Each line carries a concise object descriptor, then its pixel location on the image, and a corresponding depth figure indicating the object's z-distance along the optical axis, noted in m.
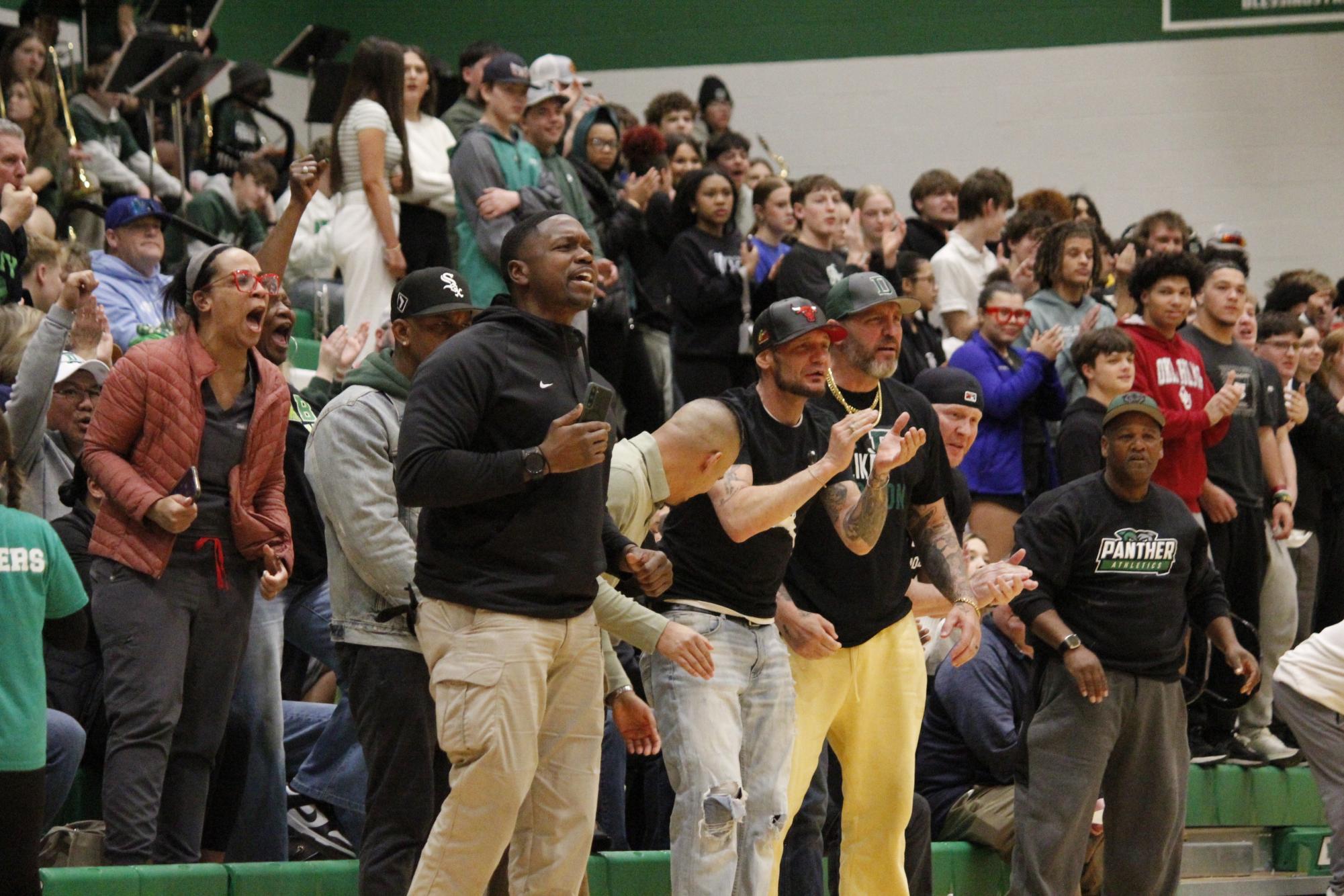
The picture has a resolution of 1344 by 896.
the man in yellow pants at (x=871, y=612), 9.48
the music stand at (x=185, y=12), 20.86
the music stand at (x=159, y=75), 18.02
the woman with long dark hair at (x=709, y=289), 16.17
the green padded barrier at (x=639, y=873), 10.56
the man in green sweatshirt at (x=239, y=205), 19.42
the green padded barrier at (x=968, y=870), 11.92
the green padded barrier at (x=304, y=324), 17.39
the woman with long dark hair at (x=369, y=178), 14.41
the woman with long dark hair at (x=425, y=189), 15.41
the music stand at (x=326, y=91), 21.00
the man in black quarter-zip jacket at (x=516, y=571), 7.40
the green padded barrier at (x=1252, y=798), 14.12
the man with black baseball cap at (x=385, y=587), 8.68
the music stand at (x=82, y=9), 20.31
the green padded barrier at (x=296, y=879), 9.40
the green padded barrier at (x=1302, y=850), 14.45
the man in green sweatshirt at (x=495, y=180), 14.19
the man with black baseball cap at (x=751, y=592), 8.69
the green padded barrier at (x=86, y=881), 8.82
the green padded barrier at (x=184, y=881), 8.95
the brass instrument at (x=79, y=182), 16.64
